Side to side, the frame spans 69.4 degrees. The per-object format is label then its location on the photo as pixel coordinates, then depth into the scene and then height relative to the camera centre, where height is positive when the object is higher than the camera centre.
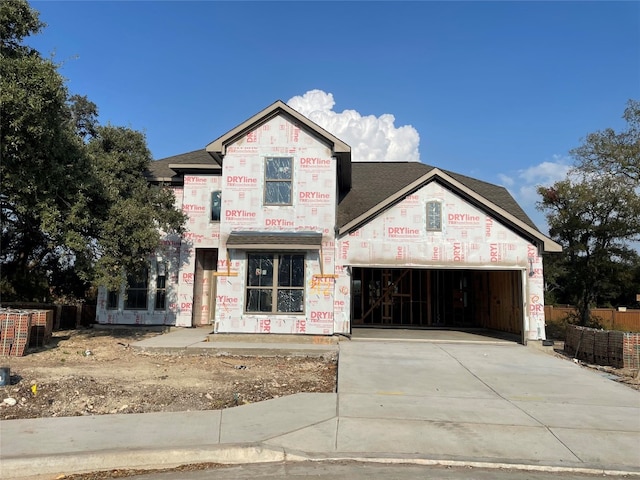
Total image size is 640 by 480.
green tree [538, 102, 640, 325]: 18.27 +2.47
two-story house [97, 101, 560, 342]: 14.64 +1.66
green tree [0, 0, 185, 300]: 11.11 +3.02
